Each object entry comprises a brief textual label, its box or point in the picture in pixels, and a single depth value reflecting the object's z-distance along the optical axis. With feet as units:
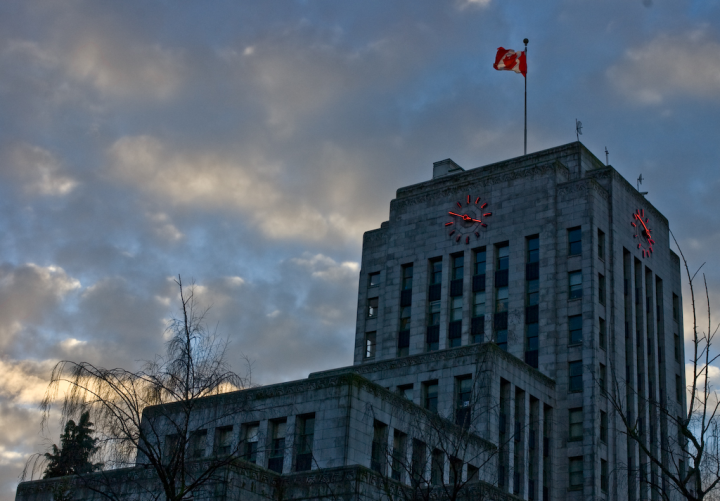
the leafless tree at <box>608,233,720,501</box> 221.78
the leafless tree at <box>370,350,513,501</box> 133.69
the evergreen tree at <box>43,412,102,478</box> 86.74
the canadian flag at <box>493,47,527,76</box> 263.70
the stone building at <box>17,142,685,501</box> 165.27
